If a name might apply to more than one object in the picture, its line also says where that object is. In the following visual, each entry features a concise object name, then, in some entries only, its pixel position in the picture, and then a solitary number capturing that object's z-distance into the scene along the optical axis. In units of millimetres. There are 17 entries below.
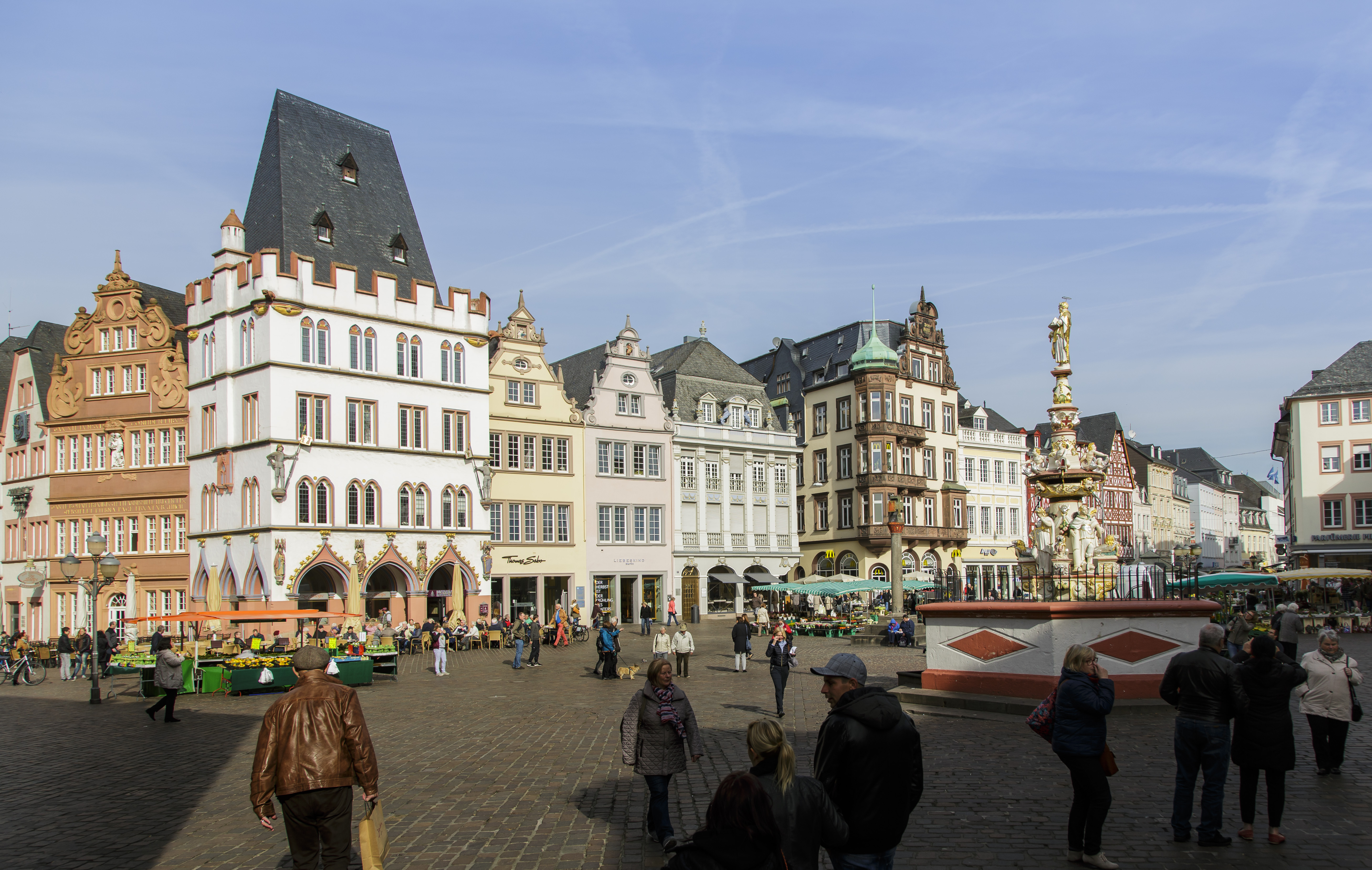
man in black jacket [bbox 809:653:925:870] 5973
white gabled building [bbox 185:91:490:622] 42125
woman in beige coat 11297
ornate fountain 22703
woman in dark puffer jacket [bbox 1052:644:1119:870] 8125
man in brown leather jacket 7148
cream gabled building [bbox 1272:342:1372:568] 61062
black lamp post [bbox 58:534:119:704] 27672
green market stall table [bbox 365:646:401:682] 27922
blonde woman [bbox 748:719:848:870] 5344
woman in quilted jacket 9289
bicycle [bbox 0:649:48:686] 31422
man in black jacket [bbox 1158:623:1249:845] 8891
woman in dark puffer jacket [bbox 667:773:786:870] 4676
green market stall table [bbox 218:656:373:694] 24688
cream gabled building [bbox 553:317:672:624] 53406
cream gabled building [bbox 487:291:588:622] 50250
